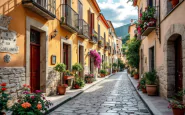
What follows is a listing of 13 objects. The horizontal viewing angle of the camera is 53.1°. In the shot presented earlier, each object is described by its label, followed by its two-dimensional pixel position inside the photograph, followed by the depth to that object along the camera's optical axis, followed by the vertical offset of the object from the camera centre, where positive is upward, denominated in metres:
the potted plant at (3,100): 3.32 -0.65
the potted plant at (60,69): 8.12 -0.20
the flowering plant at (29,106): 3.57 -0.84
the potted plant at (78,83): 10.41 -1.09
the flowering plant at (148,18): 8.34 +2.15
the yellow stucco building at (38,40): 5.11 +0.95
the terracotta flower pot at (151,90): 7.81 -1.10
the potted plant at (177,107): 4.16 -0.98
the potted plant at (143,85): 8.56 -0.98
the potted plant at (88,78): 13.45 -1.00
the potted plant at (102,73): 19.98 -0.96
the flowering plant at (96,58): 15.34 +0.53
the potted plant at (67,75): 9.06 -0.53
